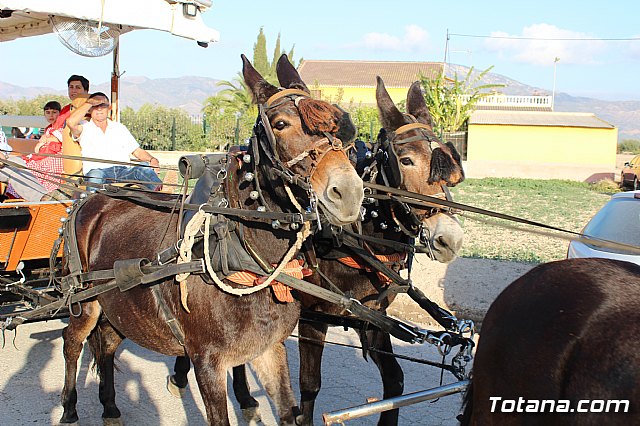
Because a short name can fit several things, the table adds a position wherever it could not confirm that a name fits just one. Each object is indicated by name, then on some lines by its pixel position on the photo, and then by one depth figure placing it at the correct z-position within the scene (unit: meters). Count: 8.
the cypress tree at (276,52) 65.06
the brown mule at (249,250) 3.36
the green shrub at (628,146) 64.13
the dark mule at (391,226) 4.05
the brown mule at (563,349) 2.17
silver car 6.12
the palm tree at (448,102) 35.38
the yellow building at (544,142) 35.06
